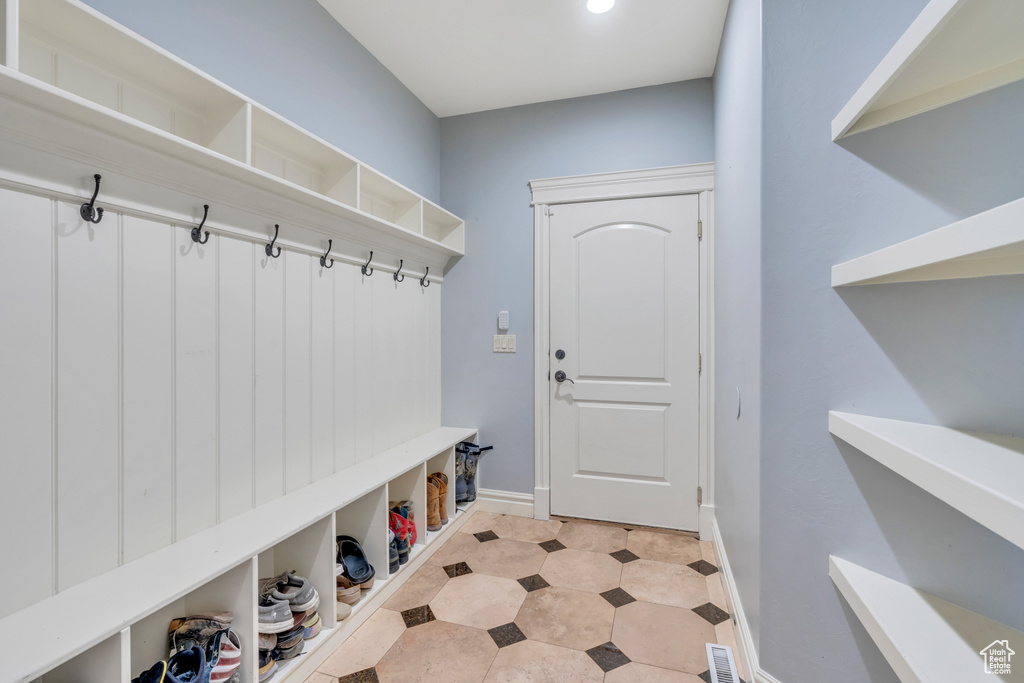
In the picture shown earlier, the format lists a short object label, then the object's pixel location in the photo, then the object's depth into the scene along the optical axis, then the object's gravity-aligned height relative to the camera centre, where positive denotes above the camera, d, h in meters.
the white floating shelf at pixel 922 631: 0.71 -0.51
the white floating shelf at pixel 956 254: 0.53 +0.13
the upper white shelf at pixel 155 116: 1.02 +0.67
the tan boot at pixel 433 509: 2.47 -0.89
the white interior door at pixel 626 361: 2.65 -0.11
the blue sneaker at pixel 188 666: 1.18 -0.84
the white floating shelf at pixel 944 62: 0.65 +0.46
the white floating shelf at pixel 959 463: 0.53 -0.18
